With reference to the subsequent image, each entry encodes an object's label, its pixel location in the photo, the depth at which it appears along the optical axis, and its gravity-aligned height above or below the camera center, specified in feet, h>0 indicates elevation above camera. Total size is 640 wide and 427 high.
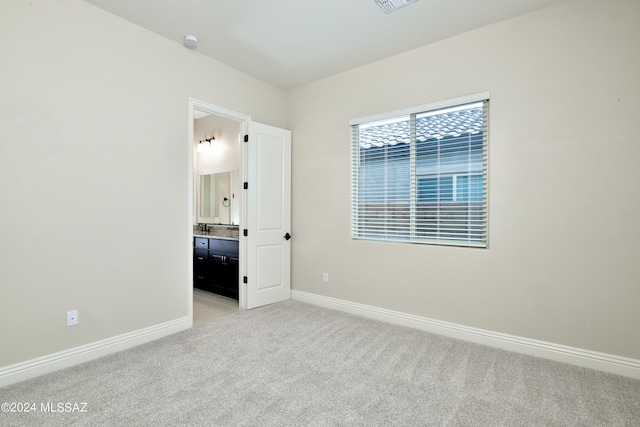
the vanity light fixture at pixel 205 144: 17.26 +4.17
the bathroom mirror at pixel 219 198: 16.03 +1.02
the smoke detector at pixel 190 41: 9.48 +5.54
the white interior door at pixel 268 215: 11.99 +0.04
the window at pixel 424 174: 9.34 +1.44
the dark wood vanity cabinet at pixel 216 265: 13.46 -2.29
